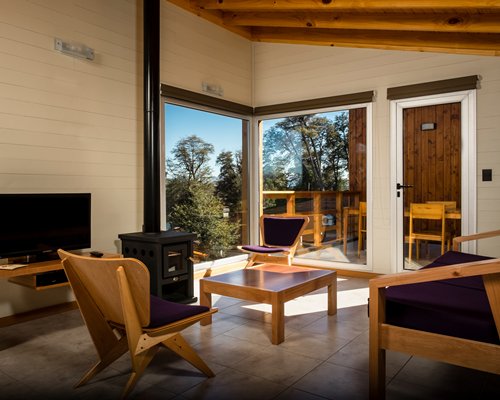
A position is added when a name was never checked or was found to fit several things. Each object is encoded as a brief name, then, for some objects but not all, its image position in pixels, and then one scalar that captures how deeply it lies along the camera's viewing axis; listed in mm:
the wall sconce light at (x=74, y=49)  3635
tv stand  2994
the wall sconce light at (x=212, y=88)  5125
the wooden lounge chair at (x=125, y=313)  1944
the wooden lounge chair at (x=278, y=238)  4688
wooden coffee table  2916
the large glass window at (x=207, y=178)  4816
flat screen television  3158
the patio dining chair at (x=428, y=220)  4445
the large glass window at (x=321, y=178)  5137
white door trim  4273
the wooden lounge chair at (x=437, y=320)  1764
